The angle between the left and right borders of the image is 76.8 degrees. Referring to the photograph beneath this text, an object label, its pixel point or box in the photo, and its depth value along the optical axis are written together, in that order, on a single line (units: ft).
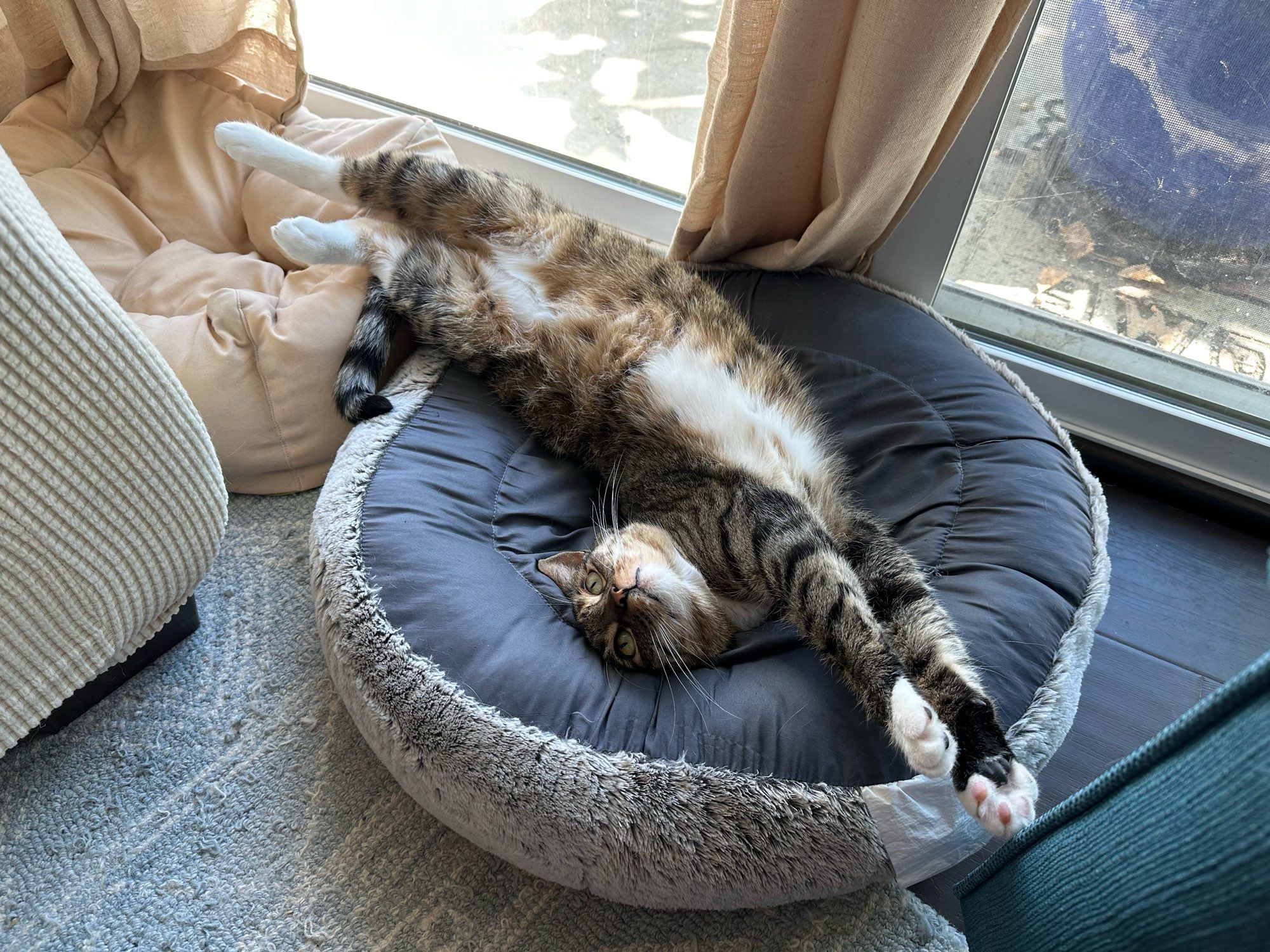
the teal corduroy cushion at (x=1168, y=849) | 2.13
